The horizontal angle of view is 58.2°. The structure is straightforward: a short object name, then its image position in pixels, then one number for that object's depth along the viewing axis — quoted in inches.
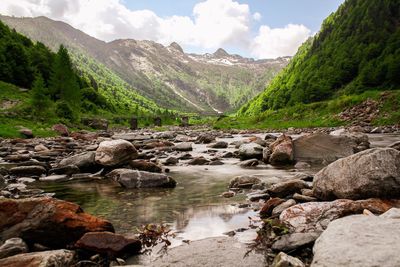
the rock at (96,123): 2758.4
